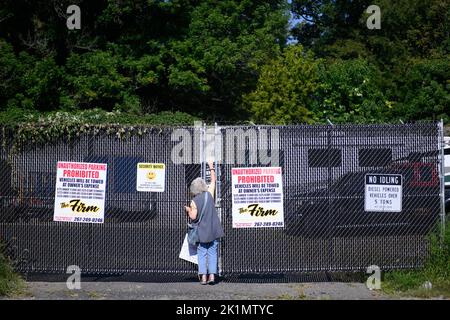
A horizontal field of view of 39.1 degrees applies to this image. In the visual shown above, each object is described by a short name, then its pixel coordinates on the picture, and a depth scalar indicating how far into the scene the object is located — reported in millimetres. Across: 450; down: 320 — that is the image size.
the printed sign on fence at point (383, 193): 9766
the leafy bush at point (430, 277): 9055
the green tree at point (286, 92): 21203
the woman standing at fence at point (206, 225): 9445
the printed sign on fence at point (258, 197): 9688
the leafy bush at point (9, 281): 8984
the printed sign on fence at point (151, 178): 9758
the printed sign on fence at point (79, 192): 9781
